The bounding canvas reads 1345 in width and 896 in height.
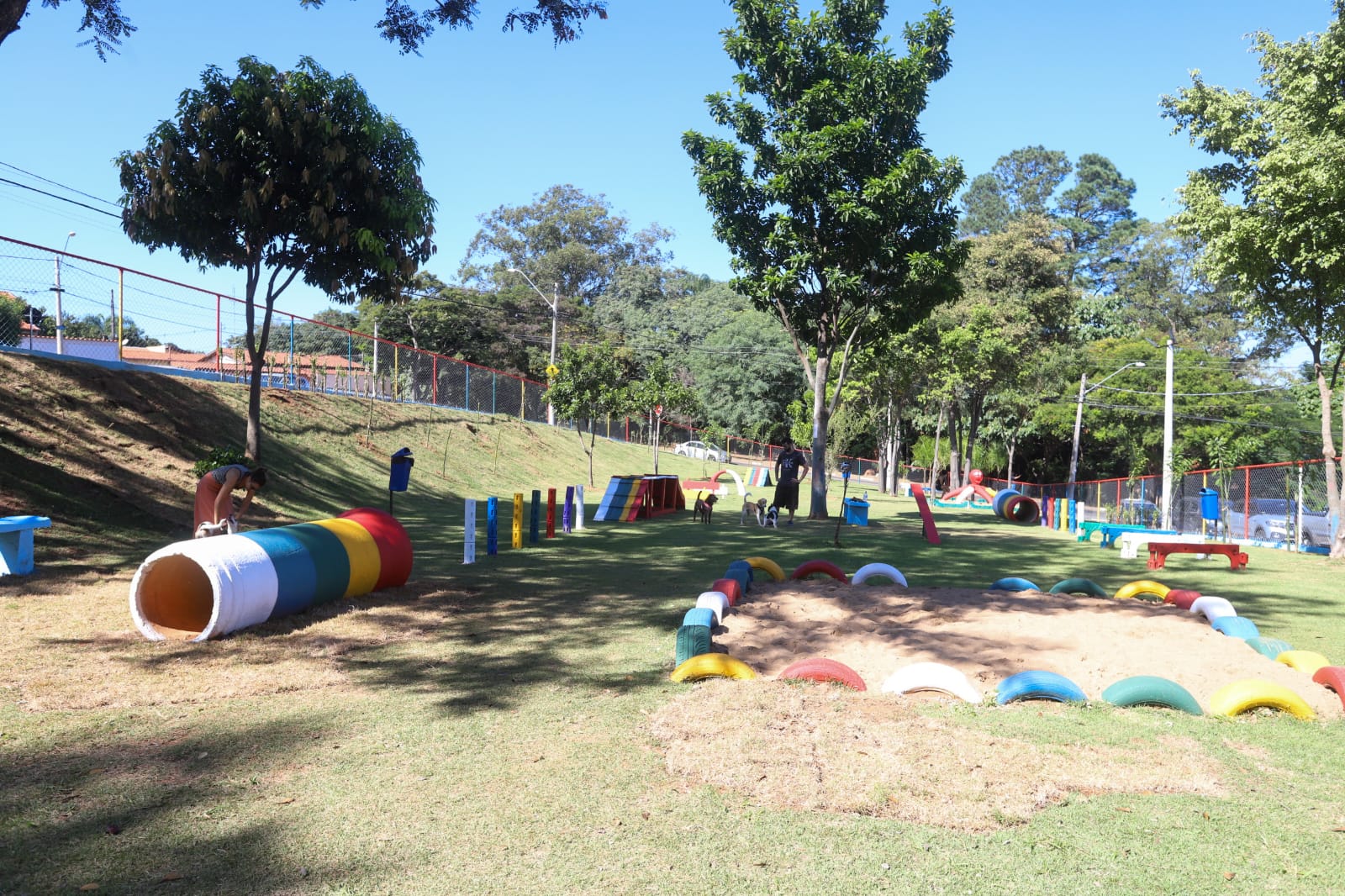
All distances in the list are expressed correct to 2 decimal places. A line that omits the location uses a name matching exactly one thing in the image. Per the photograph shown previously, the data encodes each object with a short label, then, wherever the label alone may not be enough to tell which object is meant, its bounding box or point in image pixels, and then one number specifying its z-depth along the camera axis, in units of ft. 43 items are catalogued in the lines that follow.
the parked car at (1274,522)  65.10
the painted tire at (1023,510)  88.12
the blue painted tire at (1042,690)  19.17
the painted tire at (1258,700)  18.58
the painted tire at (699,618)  22.77
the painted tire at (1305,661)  21.45
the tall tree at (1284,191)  51.75
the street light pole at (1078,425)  125.80
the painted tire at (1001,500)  89.76
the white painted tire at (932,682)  19.45
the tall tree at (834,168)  63.00
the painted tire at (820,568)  34.45
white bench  52.11
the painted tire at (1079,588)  32.55
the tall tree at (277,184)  42.98
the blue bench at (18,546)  30.89
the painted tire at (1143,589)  32.42
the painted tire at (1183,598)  29.73
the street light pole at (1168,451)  78.70
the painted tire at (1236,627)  25.29
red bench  47.55
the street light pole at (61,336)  54.75
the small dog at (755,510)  64.87
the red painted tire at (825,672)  19.97
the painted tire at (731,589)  28.71
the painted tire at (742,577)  31.12
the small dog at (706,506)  66.13
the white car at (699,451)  183.11
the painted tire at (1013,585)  33.19
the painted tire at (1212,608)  27.27
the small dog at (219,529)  28.73
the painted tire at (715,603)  25.85
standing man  64.59
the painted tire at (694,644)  21.90
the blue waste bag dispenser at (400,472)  41.29
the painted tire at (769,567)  34.35
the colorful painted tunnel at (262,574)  23.36
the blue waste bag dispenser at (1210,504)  58.08
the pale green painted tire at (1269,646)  23.55
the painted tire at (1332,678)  19.53
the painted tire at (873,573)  34.04
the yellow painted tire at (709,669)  20.66
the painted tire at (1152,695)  18.86
